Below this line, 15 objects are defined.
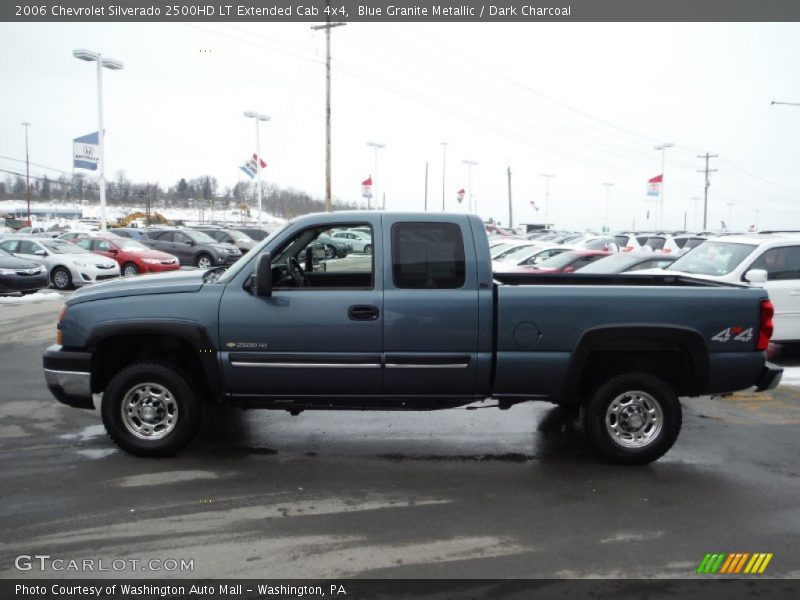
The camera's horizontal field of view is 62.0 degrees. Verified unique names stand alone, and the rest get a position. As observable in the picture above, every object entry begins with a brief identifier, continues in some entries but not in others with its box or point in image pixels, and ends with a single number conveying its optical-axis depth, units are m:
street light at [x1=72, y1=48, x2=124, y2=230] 26.34
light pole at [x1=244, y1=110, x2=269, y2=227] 37.91
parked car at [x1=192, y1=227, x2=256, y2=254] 30.50
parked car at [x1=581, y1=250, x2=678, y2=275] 12.41
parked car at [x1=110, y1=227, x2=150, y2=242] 28.93
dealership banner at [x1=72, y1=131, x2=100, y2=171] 27.23
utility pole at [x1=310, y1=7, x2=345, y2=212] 29.00
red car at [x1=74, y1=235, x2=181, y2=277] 21.27
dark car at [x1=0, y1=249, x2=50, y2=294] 16.62
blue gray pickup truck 5.27
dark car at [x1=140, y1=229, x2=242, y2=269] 25.98
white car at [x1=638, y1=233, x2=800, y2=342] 9.41
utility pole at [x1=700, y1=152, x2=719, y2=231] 67.88
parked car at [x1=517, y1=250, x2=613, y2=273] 14.45
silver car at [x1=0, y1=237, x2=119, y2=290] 19.17
